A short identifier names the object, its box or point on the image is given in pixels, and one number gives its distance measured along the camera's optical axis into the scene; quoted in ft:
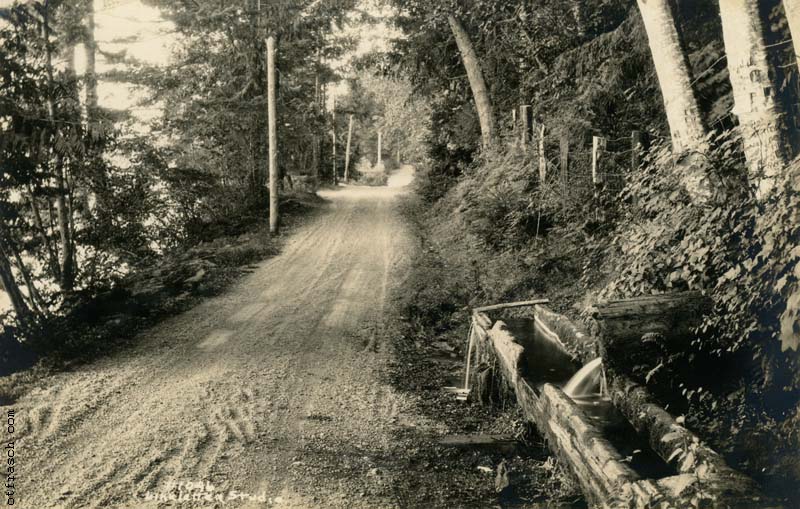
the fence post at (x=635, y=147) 29.37
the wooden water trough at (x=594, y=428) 12.28
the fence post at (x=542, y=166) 42.80
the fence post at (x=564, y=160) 39.04
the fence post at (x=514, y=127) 53.57
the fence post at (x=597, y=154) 35.01
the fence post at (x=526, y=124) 48.49
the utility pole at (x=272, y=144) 59.93
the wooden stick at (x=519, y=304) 28.27
